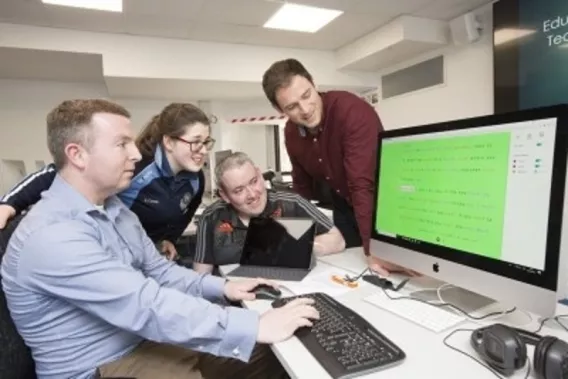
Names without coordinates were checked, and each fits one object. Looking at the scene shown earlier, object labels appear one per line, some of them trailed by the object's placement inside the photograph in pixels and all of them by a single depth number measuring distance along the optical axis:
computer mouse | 1.12
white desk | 0.68
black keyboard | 0.70
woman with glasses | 1.62
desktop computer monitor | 0.71
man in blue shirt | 0.86
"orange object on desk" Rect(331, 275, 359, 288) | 1.17
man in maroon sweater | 1.48
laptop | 1.37
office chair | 0.90
